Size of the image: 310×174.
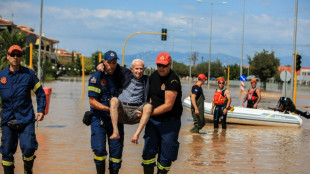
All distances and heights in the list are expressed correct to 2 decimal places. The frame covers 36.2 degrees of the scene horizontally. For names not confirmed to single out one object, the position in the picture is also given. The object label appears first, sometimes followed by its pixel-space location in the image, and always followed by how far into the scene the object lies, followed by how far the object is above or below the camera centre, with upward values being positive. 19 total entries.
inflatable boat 15.76 -1.34
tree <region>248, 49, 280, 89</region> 76.19 +2.03
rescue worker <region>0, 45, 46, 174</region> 5.88 -0.54
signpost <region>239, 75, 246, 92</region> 40.94 -0.42
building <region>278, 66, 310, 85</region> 117.38 +1.84
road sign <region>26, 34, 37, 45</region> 19.67 +1.38
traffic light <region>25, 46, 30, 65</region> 15.85 +0.61
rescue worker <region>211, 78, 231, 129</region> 13.36 -0.71
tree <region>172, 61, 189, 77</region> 164.62 +2.07
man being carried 5.70 -0.33
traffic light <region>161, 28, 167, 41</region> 38.06 +3.24
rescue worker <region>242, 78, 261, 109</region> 15.75 -0.66
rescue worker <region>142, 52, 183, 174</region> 5.83 -0.59
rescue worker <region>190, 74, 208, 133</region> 11.92 -0.75
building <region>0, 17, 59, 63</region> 118.46 +6.38
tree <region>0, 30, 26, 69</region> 46.62 +3.06
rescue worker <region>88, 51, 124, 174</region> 5.89 -0.53
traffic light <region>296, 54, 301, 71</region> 23.98 +0.81
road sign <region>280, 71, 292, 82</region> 24.99 +0.10
